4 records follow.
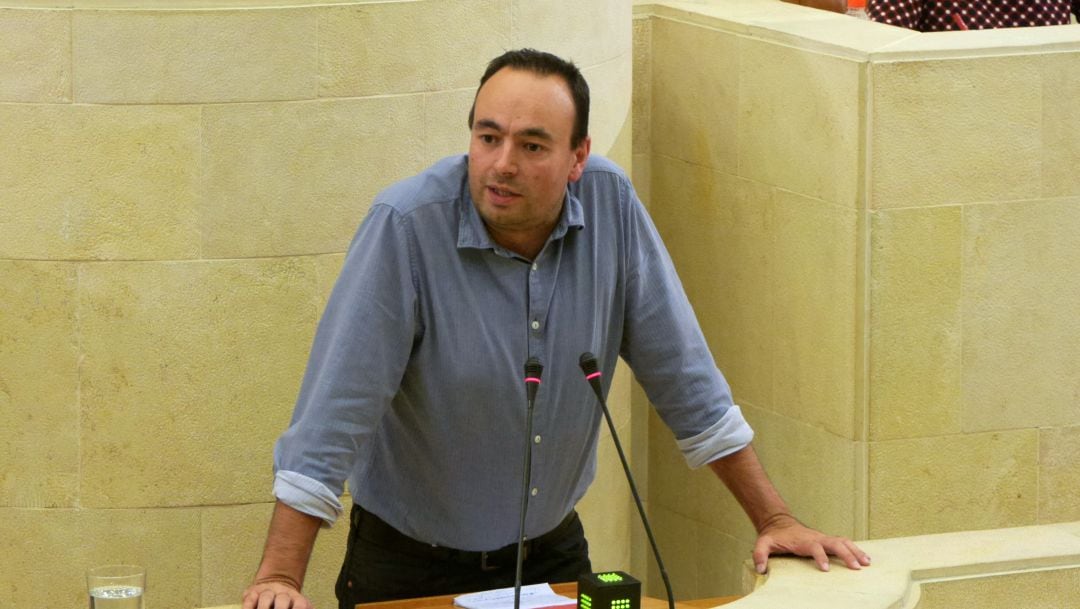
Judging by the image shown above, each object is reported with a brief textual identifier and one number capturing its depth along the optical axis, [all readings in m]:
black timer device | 7.38
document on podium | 7.96
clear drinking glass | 7.83
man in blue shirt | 8.21
